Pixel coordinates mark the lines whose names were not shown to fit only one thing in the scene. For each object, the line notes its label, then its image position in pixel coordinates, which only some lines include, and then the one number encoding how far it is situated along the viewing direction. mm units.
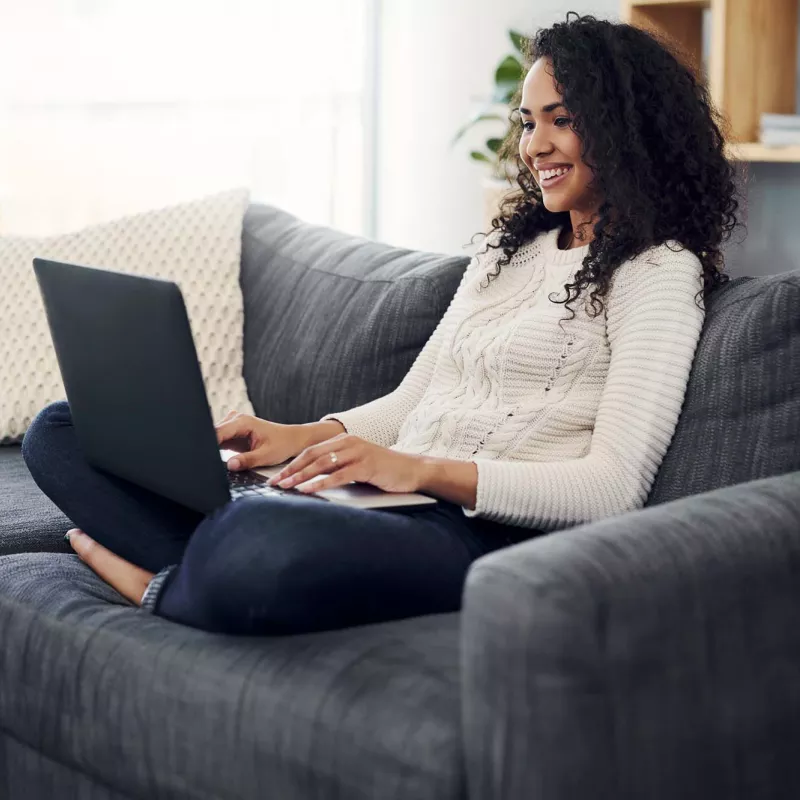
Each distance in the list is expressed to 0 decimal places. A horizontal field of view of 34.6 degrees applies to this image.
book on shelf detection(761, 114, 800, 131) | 2447
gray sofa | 1043
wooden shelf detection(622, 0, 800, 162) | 2541
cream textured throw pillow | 2330
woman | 1318
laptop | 1293
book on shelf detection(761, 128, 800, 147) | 2443
